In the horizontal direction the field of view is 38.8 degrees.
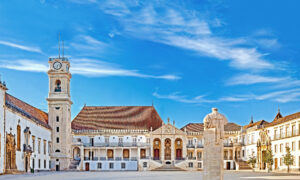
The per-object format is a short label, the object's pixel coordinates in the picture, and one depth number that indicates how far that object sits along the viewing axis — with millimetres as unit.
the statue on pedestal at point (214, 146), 16672
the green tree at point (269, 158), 60669
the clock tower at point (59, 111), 69250
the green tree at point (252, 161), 66812
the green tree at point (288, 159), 54688
